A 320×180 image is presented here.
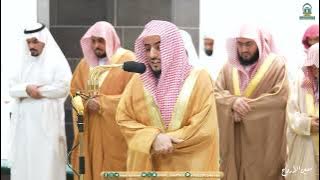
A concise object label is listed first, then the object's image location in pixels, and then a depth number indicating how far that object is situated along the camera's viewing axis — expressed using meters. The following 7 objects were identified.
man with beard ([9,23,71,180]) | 8.60
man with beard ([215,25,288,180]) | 7.59
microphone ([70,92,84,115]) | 6.06
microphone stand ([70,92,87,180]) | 5.86
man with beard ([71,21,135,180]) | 8.08
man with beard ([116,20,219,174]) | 6.34
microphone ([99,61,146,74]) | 5.99
